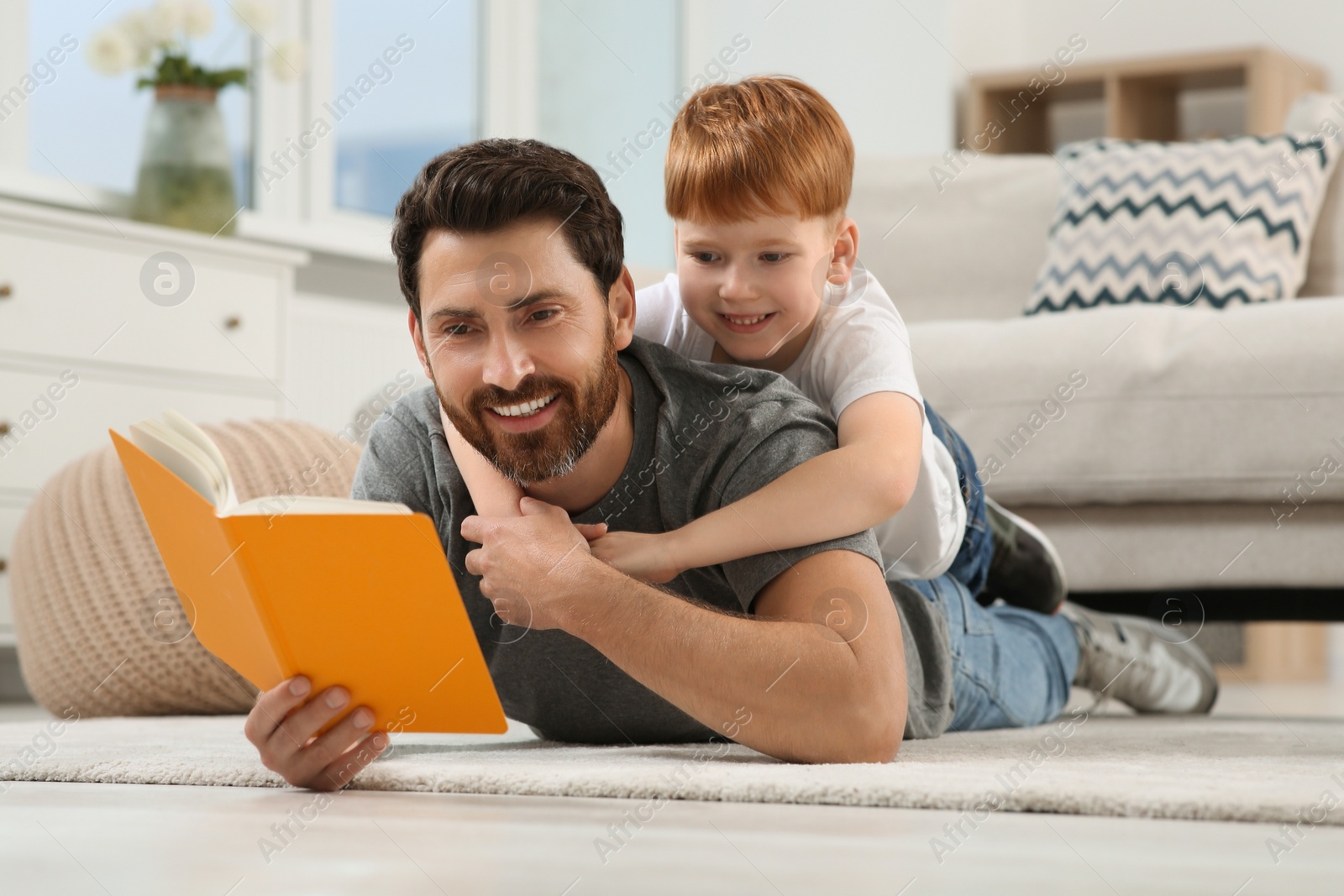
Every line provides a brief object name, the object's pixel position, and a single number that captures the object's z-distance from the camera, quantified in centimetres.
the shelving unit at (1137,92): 573
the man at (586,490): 234
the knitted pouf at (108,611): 308
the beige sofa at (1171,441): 306
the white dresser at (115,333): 354
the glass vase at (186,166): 412
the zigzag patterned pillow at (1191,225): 368
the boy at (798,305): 245
